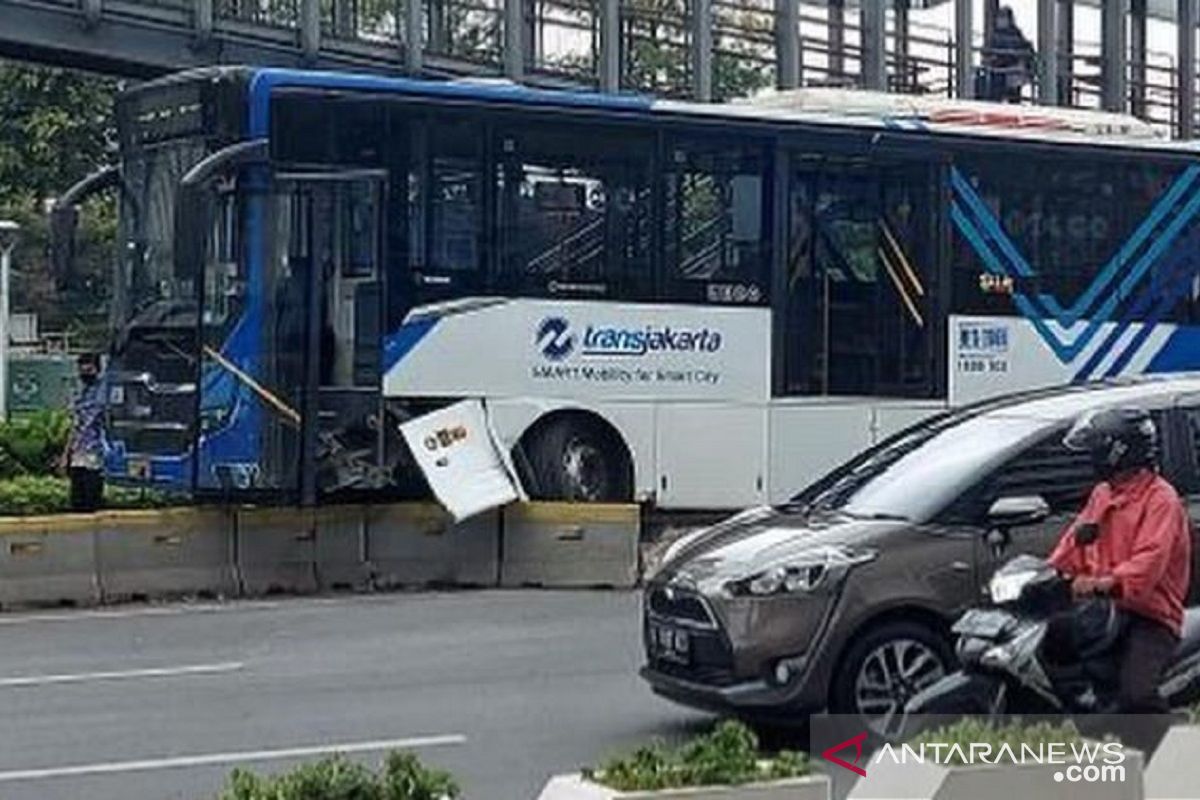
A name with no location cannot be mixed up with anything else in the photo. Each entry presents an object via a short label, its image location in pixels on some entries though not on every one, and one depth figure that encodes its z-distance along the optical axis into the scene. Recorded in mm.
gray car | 10586
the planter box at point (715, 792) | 6590
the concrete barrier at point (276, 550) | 18594
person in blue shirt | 19453
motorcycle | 8820
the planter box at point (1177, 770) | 7367
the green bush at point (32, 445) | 23531
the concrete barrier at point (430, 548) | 18969
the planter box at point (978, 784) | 6645
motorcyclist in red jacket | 8789
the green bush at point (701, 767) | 6715
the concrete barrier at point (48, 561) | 17812
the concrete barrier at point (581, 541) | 18812
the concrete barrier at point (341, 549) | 18828
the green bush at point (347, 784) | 6391
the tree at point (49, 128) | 49500
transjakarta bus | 18547
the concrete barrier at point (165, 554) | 18109
